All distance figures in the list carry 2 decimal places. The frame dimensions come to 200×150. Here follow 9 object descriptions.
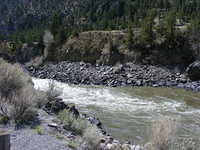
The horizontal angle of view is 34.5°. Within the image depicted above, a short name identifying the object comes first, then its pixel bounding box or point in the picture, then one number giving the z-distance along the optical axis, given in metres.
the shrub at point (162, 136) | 8.19
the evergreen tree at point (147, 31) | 40.12
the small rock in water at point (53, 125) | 10.46
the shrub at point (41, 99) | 12.80
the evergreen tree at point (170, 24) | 39.36
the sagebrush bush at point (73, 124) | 10.66
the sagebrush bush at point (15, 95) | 10.21
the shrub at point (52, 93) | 14.73
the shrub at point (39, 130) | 9.35
